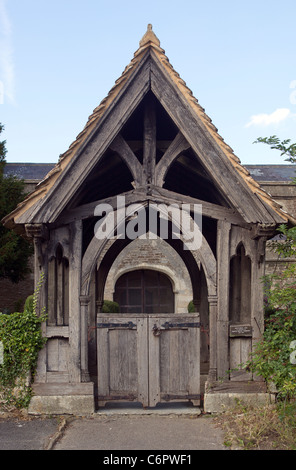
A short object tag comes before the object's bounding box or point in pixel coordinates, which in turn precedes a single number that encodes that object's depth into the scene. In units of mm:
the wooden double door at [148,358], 6070
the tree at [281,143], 5586
